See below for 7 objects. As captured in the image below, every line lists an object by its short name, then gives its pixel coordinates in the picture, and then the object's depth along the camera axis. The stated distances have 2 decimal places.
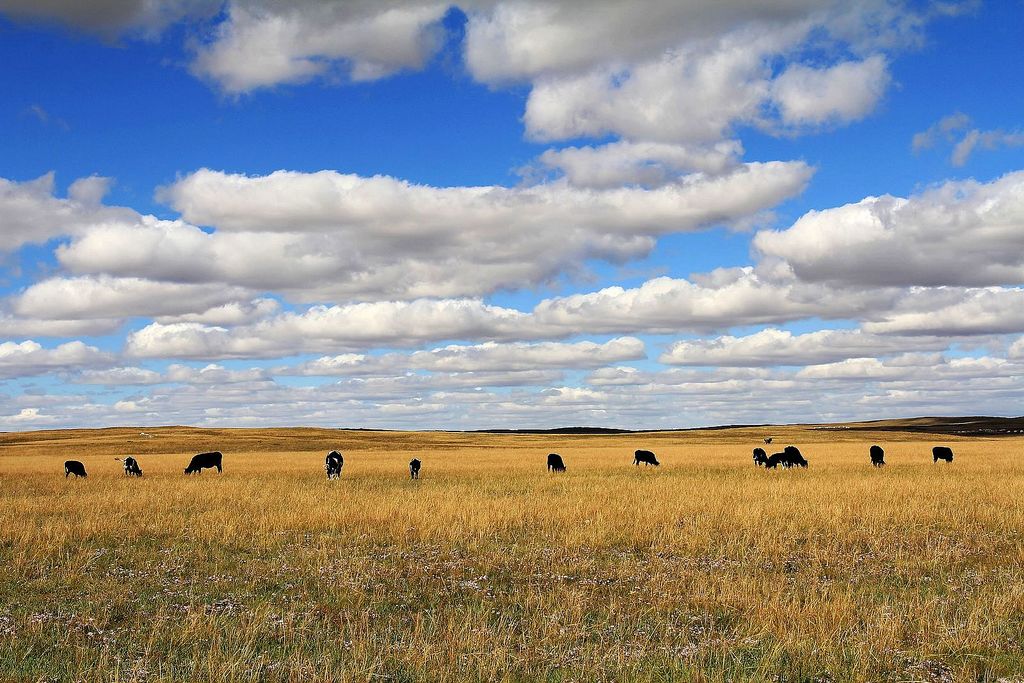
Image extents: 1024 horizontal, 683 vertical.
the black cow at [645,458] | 46.50
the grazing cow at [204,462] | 42.91
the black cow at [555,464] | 41.52
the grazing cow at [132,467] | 41.42
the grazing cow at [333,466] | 36.09
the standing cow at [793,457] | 42.05
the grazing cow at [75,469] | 39.97
